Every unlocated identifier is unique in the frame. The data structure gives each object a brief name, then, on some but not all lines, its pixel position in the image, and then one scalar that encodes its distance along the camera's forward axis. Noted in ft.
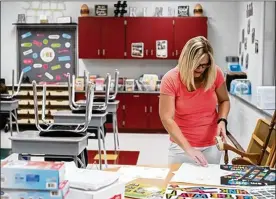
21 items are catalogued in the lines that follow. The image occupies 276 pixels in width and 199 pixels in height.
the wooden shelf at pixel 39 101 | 29.68
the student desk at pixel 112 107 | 19.99
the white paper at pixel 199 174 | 7.42
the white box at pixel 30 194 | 5.00
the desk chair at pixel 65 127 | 12.57
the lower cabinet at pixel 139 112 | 29.32
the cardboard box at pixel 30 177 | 4.96
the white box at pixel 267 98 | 17.80
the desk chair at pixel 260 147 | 9.78
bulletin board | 31.42
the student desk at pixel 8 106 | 21.81
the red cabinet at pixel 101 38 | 30.17
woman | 8.97
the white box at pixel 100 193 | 5.52
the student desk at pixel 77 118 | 16.90
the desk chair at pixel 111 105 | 20.13
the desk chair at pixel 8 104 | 21.84
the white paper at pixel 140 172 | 7.82
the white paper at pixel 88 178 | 5.62
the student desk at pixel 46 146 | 12.16
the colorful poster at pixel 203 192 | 6.53
